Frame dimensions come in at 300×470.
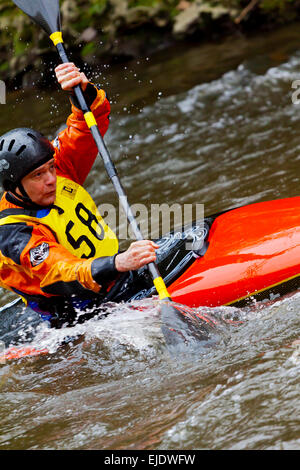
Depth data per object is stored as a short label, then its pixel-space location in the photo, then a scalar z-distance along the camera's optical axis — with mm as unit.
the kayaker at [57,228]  6637
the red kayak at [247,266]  6875
